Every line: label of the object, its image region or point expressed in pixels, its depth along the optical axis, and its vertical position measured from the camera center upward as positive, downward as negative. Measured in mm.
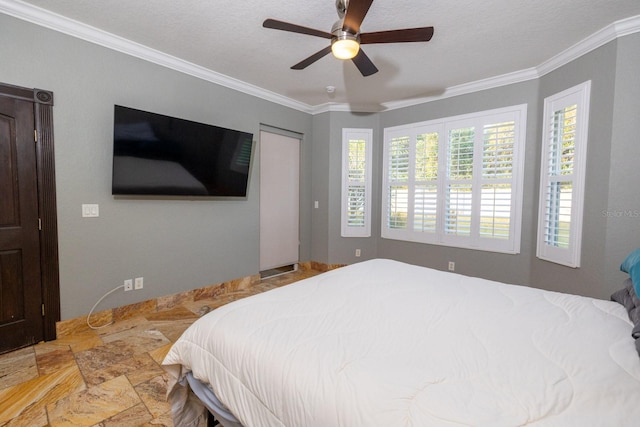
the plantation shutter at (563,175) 2656 +249
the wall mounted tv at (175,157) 2562 +394
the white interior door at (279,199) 4086 -44
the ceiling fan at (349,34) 1817 +1097
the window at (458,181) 3338 +236
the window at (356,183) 4426 +226
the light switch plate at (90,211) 2480 -154
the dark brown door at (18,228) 2115 -276
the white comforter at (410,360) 742 -535
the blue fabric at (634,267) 1231 -319
